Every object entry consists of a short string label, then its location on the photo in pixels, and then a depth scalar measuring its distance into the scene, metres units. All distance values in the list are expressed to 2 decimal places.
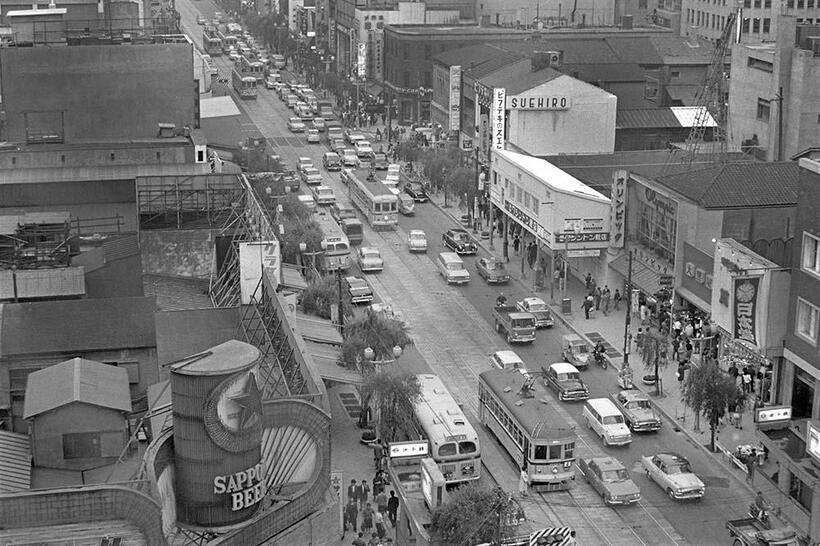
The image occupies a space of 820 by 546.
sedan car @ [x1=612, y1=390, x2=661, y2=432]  59.50
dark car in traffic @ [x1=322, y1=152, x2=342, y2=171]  121.72
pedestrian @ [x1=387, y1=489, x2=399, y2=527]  51.31
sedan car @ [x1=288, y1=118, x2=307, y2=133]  141.00
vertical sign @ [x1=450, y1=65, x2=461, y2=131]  123.79
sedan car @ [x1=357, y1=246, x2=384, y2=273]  86.69
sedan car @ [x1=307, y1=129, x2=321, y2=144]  134.62
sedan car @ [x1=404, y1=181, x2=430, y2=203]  108.81
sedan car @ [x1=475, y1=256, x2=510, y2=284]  84.34
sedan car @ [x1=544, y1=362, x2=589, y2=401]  63.34
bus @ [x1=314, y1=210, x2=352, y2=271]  85.19
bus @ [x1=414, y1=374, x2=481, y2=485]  52.75
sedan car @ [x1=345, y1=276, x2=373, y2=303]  79.00
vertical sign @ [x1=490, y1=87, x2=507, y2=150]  98.00
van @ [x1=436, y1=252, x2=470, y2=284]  84.31
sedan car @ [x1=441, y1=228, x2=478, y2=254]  91.56
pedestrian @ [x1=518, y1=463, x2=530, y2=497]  53.59
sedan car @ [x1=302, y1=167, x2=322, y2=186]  114.06
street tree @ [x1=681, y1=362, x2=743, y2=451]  57.38
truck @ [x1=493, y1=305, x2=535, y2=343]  71.94
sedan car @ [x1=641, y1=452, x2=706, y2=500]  52.88
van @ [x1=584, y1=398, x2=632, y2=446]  58.06
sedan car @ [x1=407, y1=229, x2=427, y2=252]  91.94
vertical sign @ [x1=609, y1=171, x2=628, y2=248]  79.12
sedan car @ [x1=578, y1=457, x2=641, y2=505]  52.41
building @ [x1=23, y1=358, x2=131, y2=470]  47.03
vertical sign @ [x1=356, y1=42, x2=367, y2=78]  157.25
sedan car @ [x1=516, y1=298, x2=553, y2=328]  74.81
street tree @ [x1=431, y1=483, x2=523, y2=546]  45.03
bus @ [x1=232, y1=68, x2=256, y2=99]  163.25
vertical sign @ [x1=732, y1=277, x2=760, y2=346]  62.06
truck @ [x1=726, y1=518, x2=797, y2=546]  47.44
